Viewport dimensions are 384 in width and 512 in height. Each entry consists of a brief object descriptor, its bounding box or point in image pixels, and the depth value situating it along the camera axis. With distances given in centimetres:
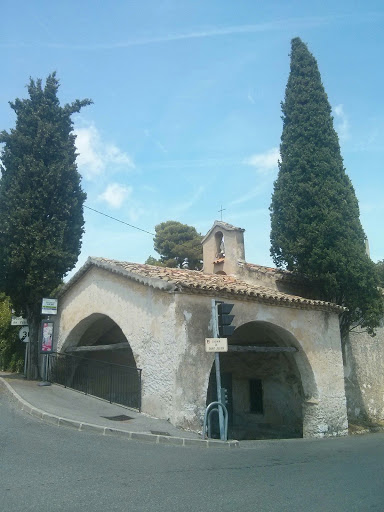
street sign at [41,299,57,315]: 1497
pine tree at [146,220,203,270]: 3231
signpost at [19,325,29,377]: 1590
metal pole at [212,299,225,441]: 961
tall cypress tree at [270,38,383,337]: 1531
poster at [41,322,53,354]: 1483
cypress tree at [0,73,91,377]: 1501
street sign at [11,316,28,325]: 1623
